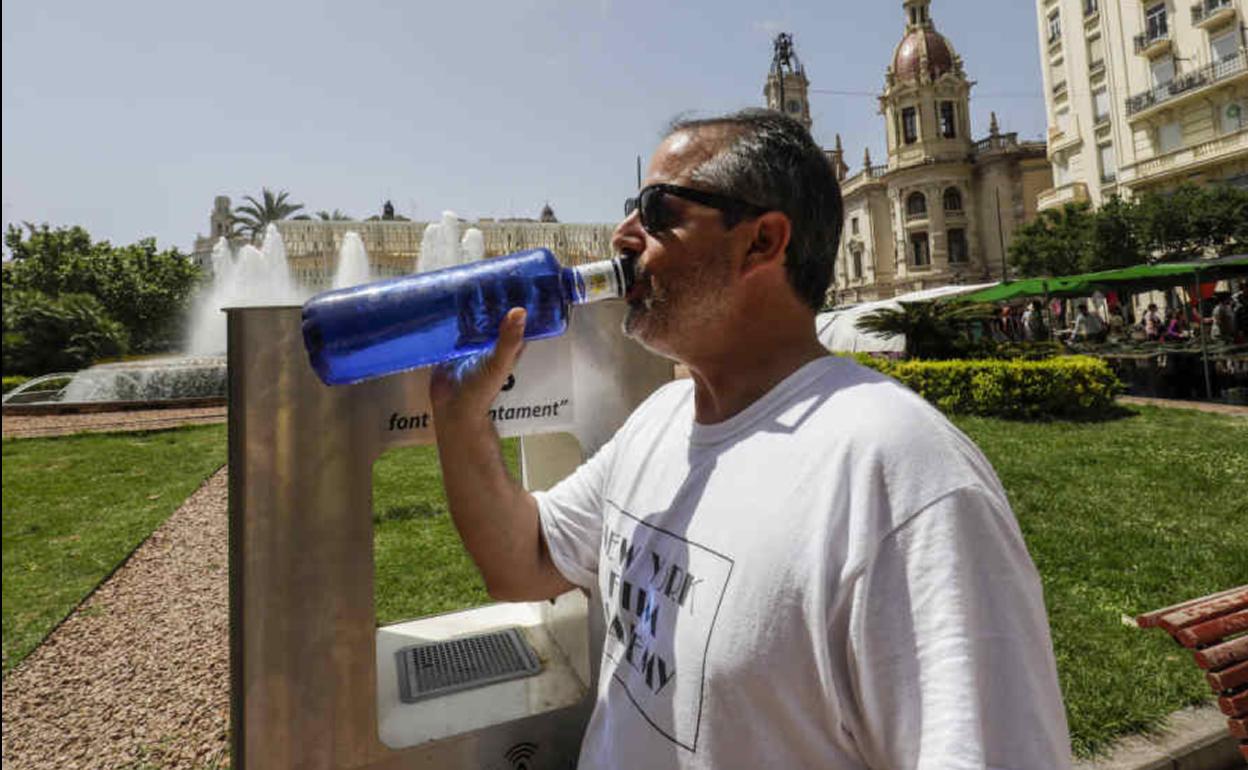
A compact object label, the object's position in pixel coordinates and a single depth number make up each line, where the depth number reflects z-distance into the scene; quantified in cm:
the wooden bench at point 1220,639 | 227
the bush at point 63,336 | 1587
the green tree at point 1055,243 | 2770
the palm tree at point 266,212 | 5569
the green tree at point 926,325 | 1232
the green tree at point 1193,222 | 2170
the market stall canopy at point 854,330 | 1580
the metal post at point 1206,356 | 1054
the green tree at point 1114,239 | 2505
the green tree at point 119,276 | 3275
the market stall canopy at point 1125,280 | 1129
